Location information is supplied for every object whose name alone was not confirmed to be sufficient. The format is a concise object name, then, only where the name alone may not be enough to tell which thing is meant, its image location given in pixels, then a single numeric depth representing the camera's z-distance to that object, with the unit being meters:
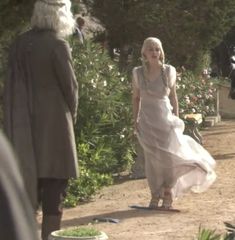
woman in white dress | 11.84
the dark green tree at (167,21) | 24.13
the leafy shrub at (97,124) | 13.58
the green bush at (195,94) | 20.86
